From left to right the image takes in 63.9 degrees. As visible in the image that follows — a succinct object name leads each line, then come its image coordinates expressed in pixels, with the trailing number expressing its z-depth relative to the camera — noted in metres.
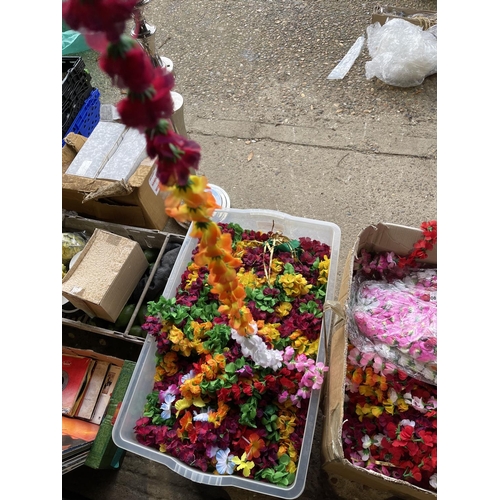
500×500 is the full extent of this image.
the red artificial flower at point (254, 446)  1.28
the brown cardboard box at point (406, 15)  2.86
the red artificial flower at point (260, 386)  1.33
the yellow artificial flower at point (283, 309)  1.53
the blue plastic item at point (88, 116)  2.44
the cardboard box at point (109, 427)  1.61
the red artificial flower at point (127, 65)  0.54
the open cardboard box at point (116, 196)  1.88
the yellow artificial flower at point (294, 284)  1.55
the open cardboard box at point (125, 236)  1.77
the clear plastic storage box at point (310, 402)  1.28
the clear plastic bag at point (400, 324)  1.28
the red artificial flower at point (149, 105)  0.59
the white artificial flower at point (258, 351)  1.29
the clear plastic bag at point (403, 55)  2.73
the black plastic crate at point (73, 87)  2.31
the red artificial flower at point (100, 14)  0.52
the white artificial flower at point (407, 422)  1.30
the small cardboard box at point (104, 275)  1.67
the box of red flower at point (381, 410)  1.22
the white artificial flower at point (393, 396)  1.33
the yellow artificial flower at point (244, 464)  1.25
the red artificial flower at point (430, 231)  1.39
